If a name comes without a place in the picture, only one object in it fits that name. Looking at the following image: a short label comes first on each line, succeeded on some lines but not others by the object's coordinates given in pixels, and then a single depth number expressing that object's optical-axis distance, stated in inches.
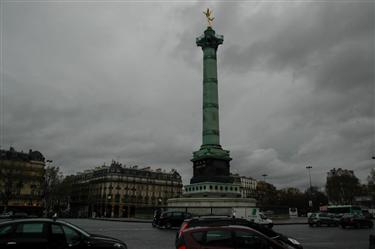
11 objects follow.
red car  341.4
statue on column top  2461.9
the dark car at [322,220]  1493.6
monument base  1817.2
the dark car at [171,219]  1207.4
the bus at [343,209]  2164.0
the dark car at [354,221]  1316.4
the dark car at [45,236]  396.1
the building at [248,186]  6269.2
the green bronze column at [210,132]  2042.3
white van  1273.4
